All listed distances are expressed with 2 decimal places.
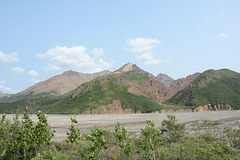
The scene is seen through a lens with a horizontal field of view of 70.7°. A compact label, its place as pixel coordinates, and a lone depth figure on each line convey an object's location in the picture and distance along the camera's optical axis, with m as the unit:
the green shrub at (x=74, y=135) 8.09
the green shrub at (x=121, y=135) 7.98
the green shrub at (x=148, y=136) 8.91
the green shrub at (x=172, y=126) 19.91
